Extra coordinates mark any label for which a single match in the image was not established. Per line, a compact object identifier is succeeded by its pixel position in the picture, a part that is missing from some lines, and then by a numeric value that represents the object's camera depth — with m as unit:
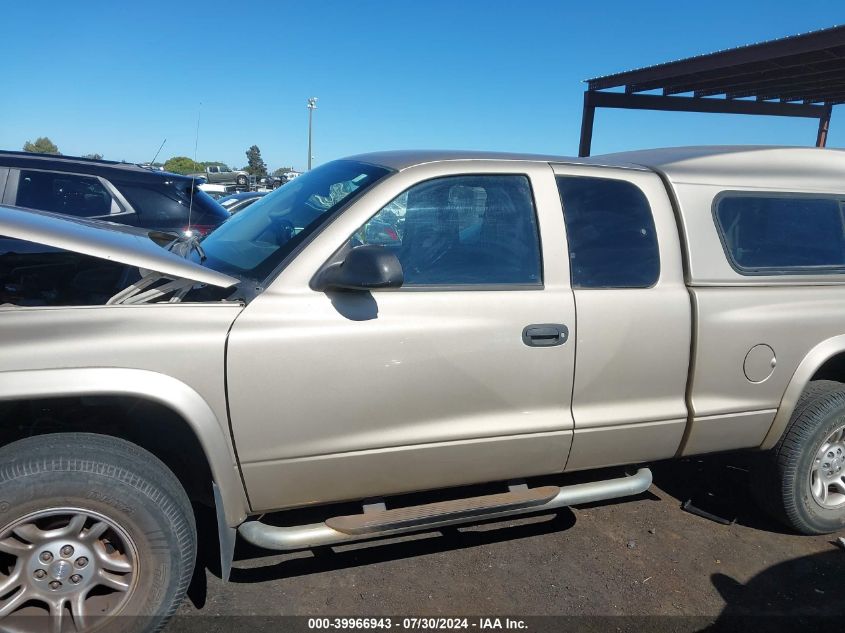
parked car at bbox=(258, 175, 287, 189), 25.05
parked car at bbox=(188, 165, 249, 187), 30.28
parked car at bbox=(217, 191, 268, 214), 13.27
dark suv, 5.68
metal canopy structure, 9.81
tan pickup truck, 2.14
